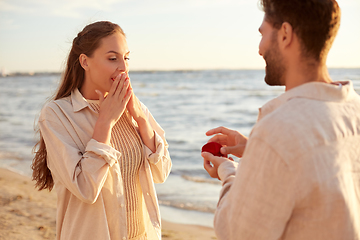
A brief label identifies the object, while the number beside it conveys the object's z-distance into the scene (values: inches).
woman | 98.7
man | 57.0
